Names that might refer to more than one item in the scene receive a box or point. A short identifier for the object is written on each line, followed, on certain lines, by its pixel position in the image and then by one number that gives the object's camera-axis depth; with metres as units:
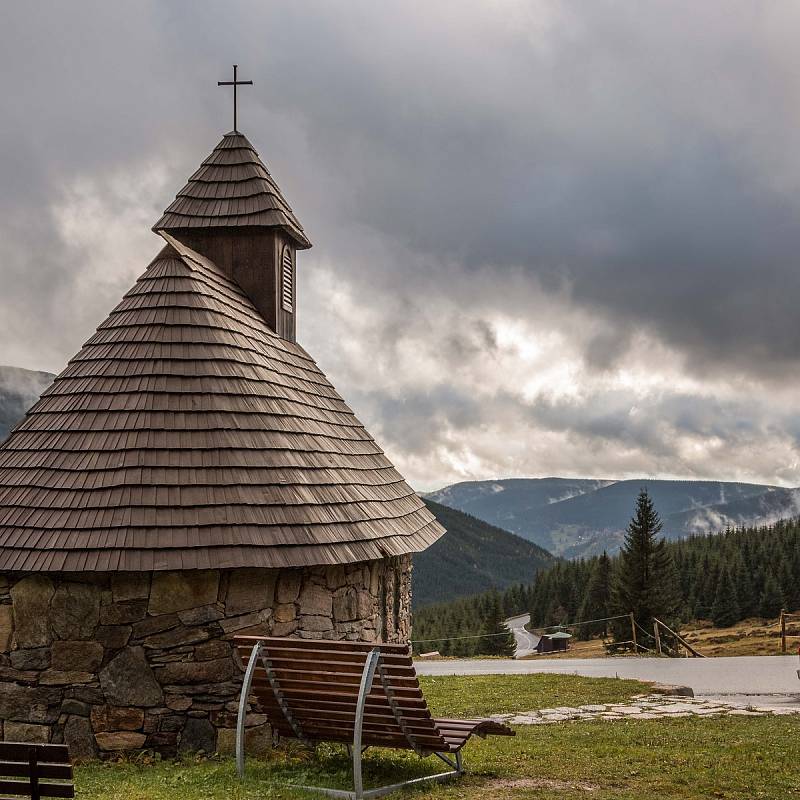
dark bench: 4.97
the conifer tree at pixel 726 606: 67.31
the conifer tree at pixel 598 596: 75.25
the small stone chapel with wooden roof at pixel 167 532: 8.45
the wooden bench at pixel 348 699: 6.41
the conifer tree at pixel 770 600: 67.11
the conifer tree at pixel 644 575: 44.72
